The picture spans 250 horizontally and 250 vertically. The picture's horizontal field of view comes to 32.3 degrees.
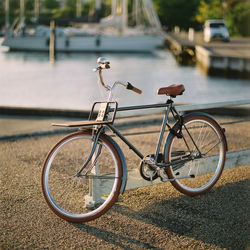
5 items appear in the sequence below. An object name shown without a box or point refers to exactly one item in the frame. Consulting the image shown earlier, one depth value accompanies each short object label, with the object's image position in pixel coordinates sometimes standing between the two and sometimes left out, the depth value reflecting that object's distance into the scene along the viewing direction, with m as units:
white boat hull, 40.31
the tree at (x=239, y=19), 49.50
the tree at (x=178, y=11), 87.06
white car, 40.47
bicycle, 3.61
